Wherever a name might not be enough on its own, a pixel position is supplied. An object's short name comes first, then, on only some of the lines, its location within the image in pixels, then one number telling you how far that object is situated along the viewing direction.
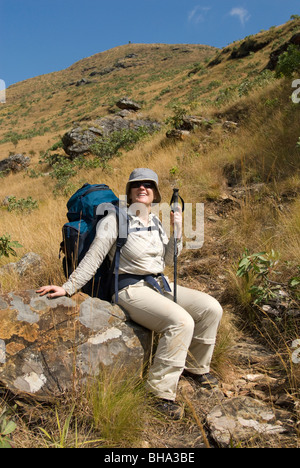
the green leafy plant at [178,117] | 9.07
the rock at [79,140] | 14.88
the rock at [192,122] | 8.47
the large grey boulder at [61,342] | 1.95
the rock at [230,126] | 7.49
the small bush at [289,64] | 6.93
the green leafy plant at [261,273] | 2.76
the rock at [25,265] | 3.84
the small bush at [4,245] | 3.09
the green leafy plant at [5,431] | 1.54
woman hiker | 2.13
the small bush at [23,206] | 7.38
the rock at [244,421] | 1.85
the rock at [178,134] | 8.34
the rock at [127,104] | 22.53
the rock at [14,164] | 19.86
